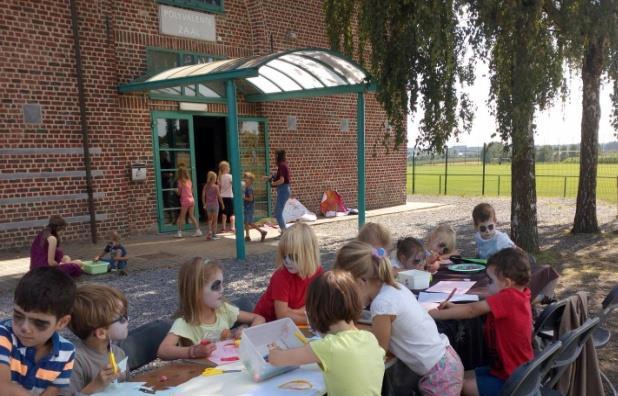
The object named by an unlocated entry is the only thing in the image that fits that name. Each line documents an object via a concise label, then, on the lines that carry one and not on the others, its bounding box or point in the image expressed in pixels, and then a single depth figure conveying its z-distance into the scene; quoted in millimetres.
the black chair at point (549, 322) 3277
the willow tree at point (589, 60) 6949
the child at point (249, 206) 10680
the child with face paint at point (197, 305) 2887
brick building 9375
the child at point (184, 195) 10812
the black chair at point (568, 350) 2700
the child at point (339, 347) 2219
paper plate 4348
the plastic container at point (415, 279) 3818
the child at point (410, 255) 4312
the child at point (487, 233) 4633
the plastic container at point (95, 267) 7738
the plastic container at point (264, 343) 2283
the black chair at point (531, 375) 2404
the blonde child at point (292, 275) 3361
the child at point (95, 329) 2303
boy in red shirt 2994
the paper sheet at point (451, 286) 3752
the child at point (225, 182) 11367
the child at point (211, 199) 10664
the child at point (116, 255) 7859
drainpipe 9836
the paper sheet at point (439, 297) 3488
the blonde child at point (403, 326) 2709
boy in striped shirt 2008
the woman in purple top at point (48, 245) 6707
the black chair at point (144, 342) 2875
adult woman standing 10438
